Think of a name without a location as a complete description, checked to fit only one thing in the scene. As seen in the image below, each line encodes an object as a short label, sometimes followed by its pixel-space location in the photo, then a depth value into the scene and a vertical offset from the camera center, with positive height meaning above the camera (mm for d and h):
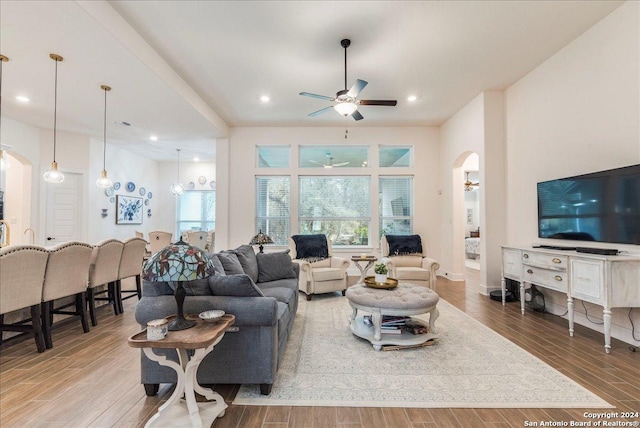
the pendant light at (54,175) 3848 +605
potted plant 3291 -607
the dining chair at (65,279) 2891 -638
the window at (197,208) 9266 +361
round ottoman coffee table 2734 -841
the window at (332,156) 6539 +1444
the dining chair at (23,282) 2496 -575
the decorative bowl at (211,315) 1851 -620
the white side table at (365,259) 4674 -633
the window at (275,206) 6523 +307
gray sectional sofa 2016 -782
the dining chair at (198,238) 6941 -454
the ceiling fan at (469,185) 9141 +1123
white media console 2631 -567
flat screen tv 2795 +153
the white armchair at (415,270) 4527 -795
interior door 5930 +188
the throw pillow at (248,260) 3328 -484
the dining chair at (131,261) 4004 -608
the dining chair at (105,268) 3510 -622
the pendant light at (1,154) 3232 +773
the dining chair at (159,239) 6520 -446
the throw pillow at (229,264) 2791 -443
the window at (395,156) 6562 +1450
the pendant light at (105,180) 4422 +616
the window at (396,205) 6541 +340
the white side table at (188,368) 1591 -900
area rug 2002 -1240
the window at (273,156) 6551 +1446
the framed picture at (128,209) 7355 +258
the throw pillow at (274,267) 3669 -607
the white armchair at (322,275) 4516 -872
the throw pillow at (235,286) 2090 -487
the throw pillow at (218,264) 2589 -413
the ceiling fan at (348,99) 3289 +1452
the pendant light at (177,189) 7973 +838
